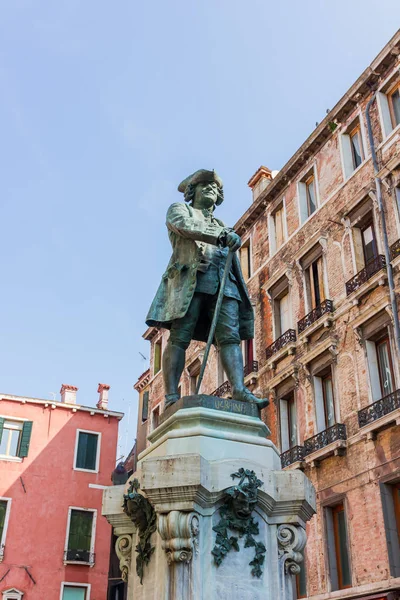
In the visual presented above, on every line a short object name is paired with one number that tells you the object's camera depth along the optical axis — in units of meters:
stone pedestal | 4.54
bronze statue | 5.89
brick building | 16.22
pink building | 26.00
